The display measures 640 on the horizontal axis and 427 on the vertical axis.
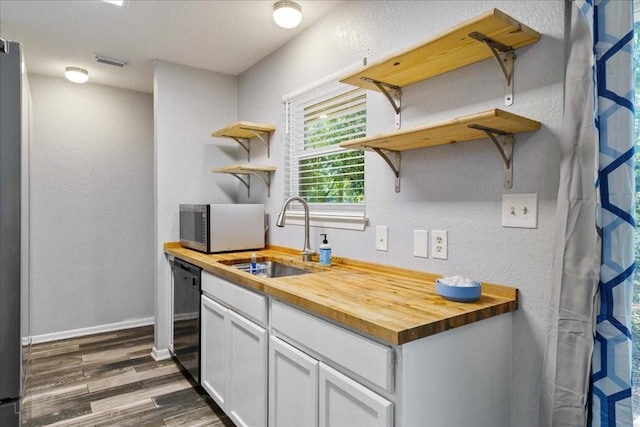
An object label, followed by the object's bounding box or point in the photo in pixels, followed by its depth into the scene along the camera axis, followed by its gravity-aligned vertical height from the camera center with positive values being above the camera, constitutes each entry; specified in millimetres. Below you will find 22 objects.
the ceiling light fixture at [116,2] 2178 +1205
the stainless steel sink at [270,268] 2392 -394
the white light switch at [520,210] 1331 +1
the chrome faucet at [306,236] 2260 -169
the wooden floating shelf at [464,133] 1214 +289
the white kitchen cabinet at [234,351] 1704 -744
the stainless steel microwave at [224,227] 2619 -138
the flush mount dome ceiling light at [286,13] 2099 +1108
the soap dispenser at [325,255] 2109 -261
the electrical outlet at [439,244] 1621 -153
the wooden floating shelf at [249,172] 2791 +288
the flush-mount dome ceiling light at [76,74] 3156 +1133
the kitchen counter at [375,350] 1079 -471
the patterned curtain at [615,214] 1067 -9
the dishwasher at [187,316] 2432 -756
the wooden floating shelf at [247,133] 2791 +608
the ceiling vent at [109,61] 2973 +1190
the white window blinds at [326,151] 2154 +386
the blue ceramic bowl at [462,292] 1312 -293
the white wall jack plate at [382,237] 1901 -142
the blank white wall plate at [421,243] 1698 -156
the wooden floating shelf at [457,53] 1246 +605
